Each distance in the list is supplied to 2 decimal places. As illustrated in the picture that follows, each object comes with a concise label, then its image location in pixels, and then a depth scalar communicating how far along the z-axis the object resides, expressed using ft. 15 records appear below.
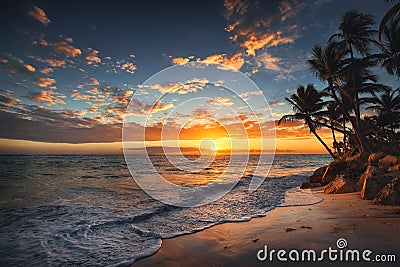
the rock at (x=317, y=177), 51.89
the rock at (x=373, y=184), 29.60
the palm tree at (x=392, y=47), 41.52
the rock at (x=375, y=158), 41.37
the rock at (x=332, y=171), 48.65
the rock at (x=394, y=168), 31.79
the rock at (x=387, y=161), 34.88
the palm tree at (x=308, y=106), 71.41
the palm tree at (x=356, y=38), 52.42
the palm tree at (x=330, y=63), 56.75
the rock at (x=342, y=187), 37.20
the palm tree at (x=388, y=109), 73.77
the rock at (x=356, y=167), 45.37
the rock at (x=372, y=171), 30.41
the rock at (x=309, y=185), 49.26
